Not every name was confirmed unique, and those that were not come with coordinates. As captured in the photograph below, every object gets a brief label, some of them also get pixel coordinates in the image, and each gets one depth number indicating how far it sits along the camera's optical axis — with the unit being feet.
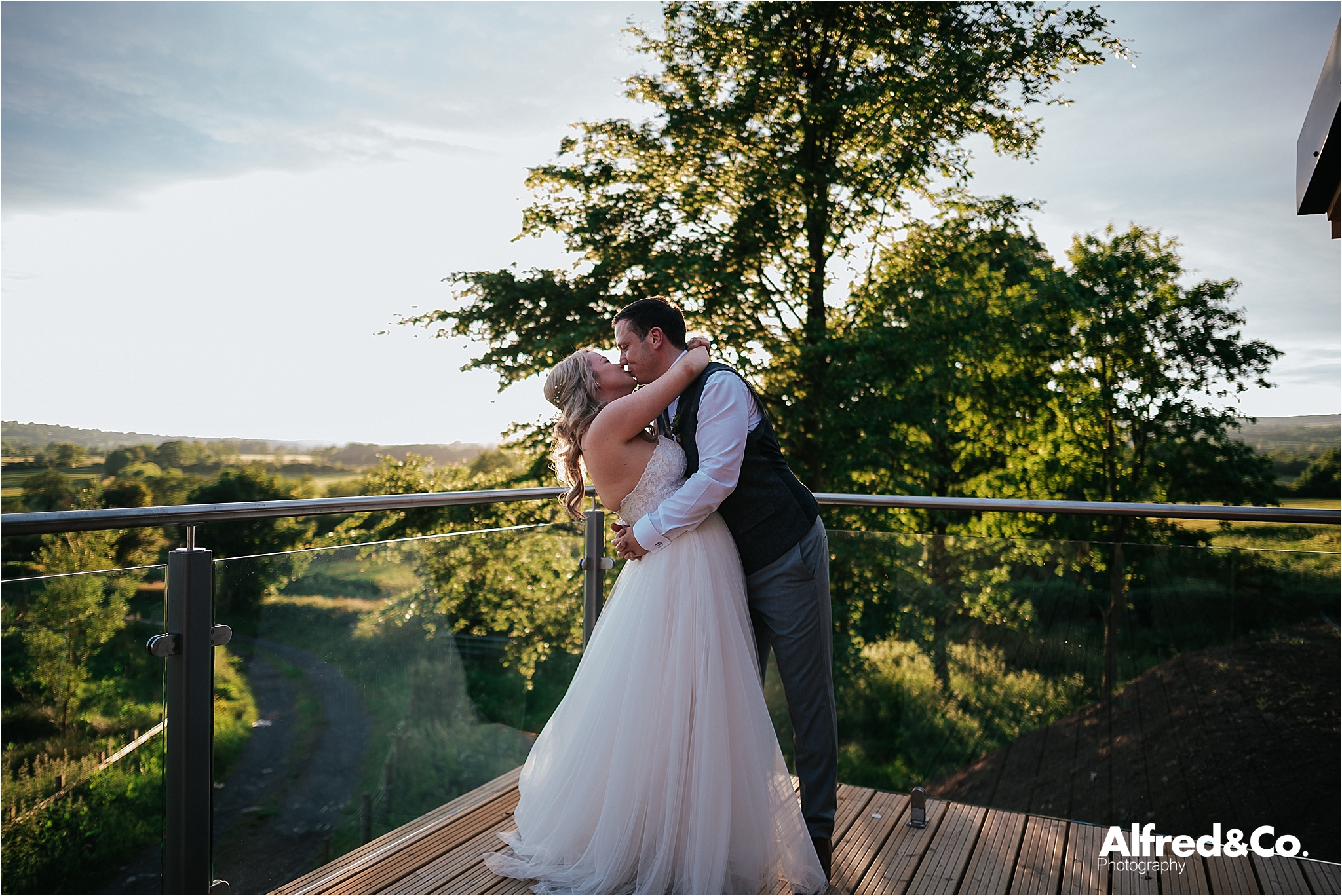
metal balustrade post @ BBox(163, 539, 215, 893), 6.74
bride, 7.55
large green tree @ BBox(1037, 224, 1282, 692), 42.57
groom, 8.04
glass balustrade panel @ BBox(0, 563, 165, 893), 5.84
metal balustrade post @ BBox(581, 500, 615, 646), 11.59
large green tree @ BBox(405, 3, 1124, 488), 37.01
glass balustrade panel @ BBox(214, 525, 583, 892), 7.32
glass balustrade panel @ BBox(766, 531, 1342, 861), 9.08
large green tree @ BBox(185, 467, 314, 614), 46.47
